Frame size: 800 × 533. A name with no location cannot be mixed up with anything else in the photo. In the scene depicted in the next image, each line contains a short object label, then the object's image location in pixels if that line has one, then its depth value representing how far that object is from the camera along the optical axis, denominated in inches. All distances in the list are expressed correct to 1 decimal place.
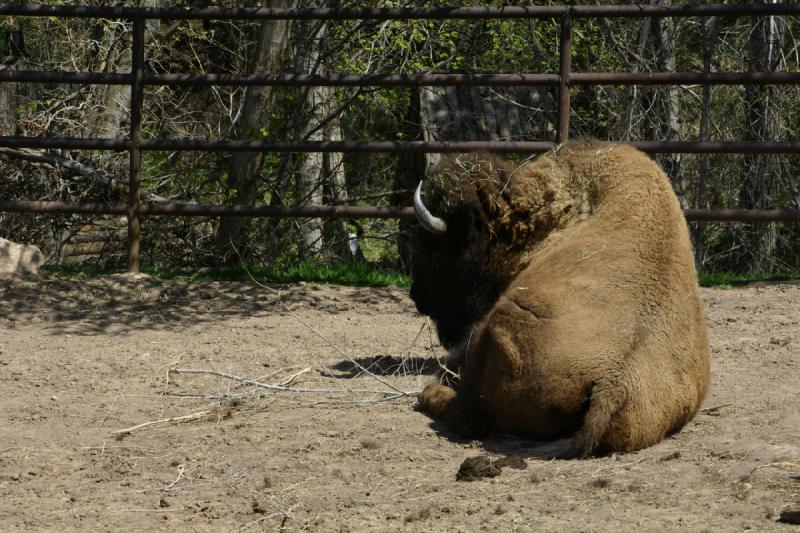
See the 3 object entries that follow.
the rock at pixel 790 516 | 262.1
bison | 340.5
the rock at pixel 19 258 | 640.4
